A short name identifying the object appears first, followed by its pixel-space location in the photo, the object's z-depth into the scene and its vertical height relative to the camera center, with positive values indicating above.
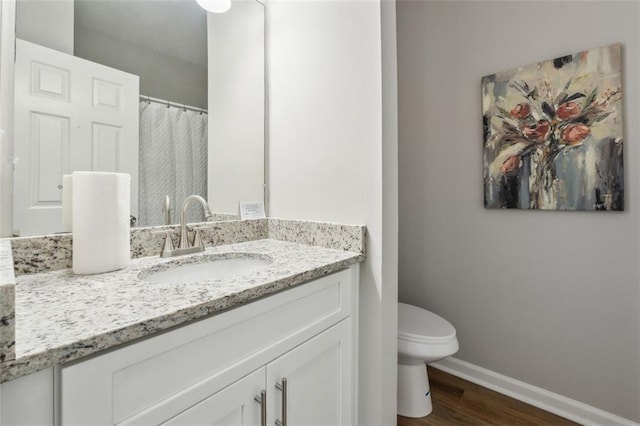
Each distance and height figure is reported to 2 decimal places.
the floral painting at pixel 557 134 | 1.33 +0.40
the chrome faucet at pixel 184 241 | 1.04 -0.09
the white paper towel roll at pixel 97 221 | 0.78 -0.01
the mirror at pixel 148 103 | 0.86 +0.41
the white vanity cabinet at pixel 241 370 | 0.50 -0.32
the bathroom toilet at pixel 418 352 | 1.38 -0.62
